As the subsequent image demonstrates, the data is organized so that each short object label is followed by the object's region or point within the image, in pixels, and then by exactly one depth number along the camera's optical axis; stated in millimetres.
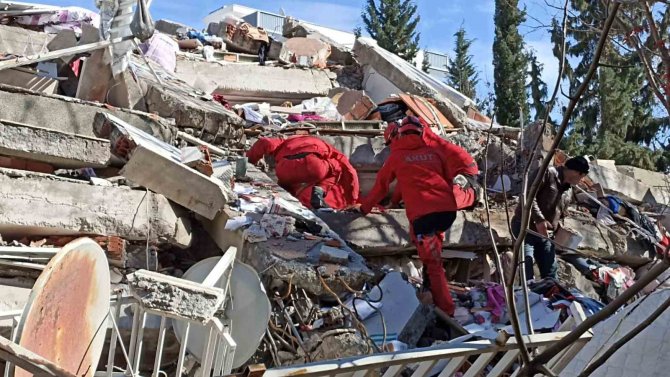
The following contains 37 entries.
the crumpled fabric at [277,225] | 6273
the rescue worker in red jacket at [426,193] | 6477
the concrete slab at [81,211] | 5684
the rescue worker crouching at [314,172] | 7801
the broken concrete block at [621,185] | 10523
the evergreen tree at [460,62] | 27609
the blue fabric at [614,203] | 9493
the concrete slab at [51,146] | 5906
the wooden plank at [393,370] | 2956
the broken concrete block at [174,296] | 2855
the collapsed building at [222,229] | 3789
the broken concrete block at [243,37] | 13547
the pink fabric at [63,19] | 11516
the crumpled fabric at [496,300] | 6394
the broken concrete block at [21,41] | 9891
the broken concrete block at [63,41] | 9234
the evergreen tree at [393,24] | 30578
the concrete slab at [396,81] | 11977
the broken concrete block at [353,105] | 10590
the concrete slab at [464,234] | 7215
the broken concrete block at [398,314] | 5855
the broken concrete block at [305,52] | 13062
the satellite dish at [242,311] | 3885
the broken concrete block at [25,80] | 8055
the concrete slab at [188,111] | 8633
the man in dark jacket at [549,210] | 7188
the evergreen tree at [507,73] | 20003
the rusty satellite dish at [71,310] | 2697
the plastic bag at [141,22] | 8133
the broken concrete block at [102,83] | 8156
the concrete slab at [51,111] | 6781
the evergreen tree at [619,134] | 12844
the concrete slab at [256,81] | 11594
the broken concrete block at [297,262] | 5836
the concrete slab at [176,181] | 6156
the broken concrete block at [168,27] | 14637
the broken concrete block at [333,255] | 6026
